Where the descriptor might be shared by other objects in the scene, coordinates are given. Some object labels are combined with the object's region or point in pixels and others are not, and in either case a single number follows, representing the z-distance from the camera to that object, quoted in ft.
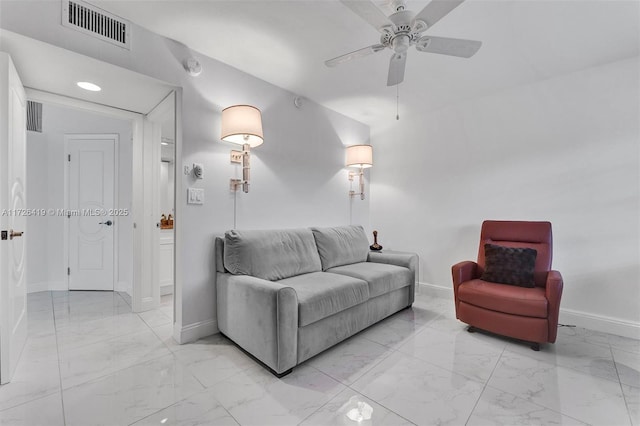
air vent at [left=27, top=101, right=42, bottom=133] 11.80
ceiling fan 4.75
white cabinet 11.88
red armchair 7.00
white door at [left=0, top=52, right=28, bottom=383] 5.60
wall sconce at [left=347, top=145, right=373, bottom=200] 11.99
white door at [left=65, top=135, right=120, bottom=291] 12.65
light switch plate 7.72
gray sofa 6.06
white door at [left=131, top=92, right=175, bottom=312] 9.82
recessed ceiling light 7.36
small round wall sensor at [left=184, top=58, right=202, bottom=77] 7.63
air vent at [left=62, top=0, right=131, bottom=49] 5.94
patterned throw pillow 8.09
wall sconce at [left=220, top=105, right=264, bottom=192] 7.65
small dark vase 12.44
